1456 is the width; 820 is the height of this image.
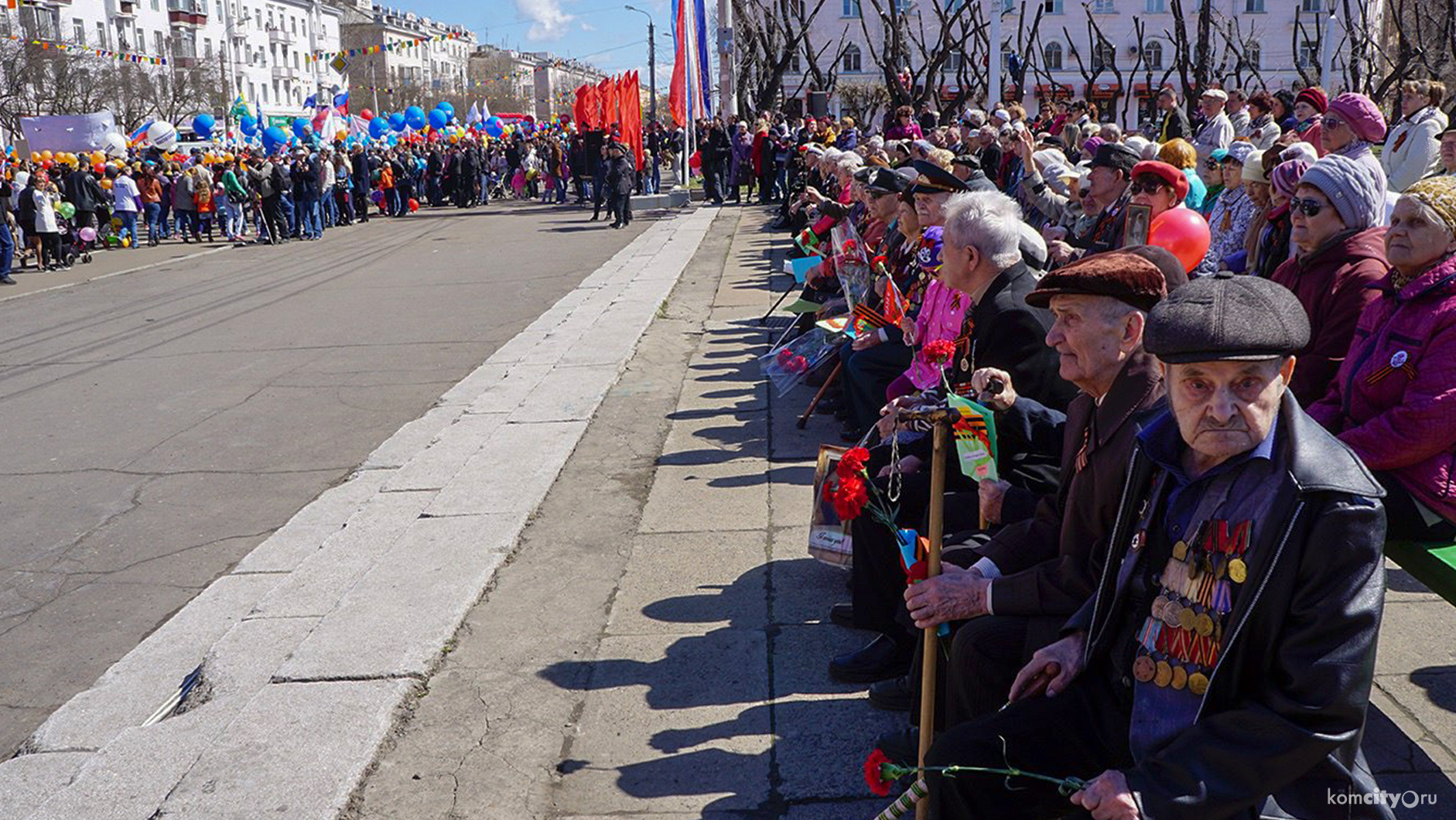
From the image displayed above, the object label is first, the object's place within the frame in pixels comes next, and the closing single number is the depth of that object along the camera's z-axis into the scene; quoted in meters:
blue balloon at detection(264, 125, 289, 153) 34.55
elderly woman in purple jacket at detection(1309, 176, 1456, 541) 3.37
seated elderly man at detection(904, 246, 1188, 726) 2.80
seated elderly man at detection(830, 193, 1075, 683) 3.81
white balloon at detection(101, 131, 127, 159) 32.00
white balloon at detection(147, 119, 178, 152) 33.38
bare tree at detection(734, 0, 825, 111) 38.66
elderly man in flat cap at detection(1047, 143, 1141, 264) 6.77
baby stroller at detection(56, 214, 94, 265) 21.39
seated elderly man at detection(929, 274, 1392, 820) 1.96
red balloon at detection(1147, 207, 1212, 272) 5.96
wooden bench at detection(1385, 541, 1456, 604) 3.18
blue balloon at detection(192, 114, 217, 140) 39.16
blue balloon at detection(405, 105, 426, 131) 43.91
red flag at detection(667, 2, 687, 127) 24.42
